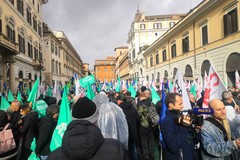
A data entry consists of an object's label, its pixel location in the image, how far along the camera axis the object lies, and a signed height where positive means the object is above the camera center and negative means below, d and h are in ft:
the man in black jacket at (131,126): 16.26 -3.09
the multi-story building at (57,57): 138.00 +19.55
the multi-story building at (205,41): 57.52 +12.43
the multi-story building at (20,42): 68.13 +16.01
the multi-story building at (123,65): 255.52 +21.01
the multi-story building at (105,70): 446.19 +24.32
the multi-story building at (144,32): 187.19 +40.70
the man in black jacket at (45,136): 13.19 -2.99
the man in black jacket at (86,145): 5.66 -1.58
